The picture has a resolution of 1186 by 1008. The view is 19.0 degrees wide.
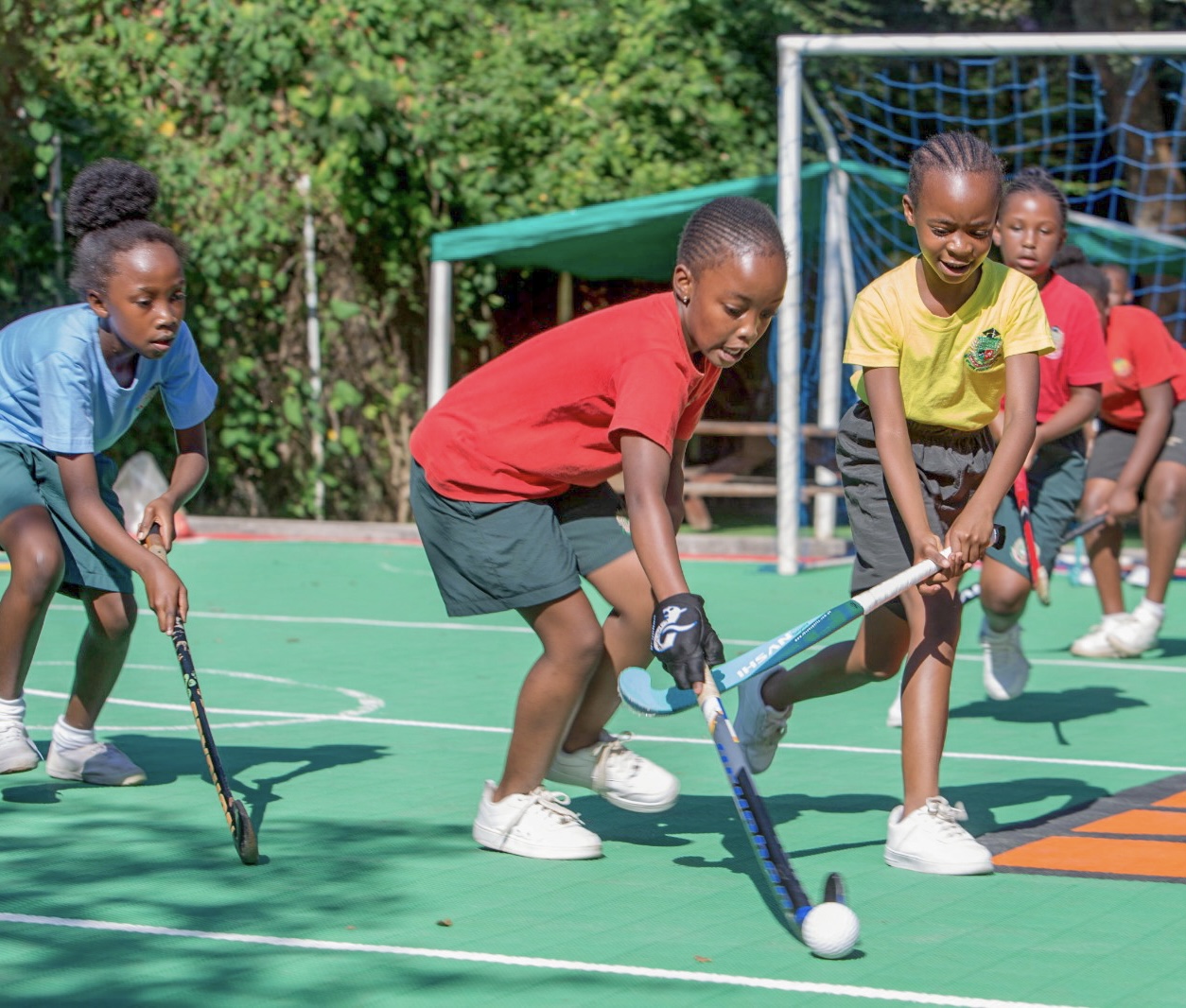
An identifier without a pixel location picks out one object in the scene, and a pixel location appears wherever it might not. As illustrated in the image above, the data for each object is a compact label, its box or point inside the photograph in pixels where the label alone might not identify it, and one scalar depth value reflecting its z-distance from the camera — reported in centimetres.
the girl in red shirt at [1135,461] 1519
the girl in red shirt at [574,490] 779
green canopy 2362
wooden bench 2661
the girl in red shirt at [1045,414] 1191
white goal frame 1919
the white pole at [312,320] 2804
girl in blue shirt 937
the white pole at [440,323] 2506
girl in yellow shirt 833
